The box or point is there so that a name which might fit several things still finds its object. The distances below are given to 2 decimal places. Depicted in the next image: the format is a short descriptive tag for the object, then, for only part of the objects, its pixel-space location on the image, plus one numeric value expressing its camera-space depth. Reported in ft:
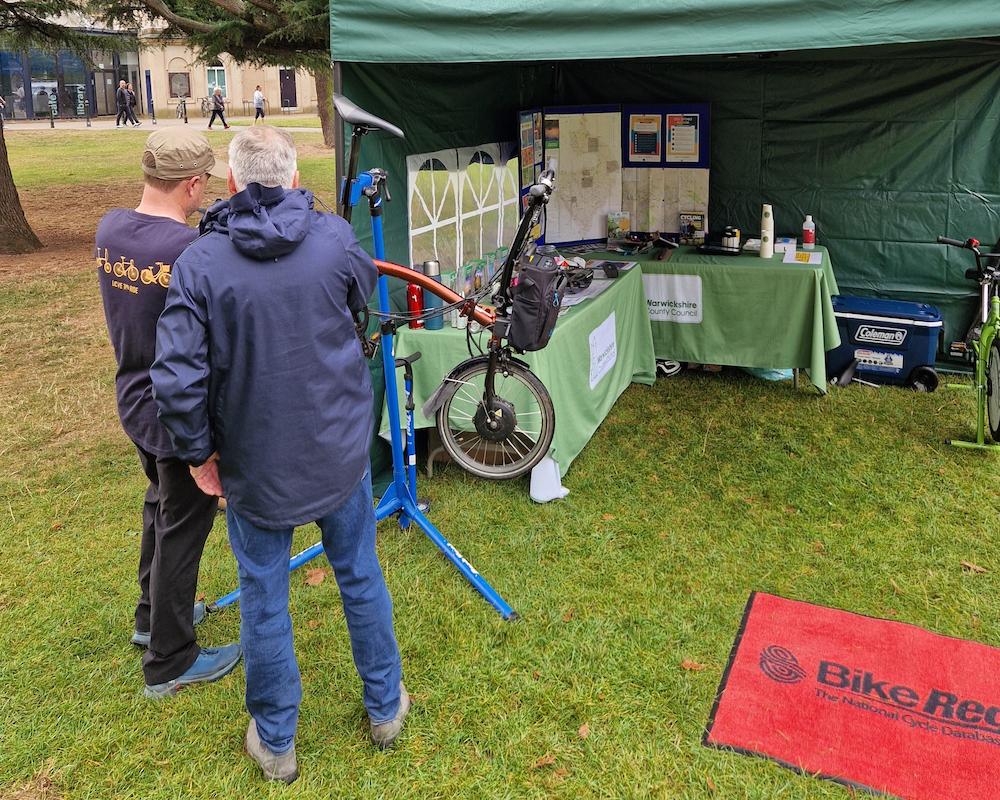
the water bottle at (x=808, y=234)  18.22
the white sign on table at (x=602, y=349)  14.39
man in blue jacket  6.49
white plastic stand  12.90
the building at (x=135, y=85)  100.83
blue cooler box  17.24
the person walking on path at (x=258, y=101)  91.91
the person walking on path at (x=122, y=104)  90.07
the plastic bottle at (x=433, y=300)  12.85
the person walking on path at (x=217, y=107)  83.05
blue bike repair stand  10.10
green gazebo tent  14.73
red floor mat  7.98
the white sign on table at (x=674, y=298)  17.40
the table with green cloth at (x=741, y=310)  16.57
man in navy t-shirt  7.87
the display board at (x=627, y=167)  18.24
